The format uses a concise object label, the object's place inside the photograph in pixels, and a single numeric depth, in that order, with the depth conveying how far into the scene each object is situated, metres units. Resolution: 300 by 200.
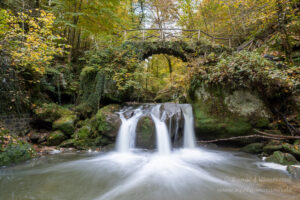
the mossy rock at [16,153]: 3.74
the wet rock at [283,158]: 3.82
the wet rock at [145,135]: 5.66
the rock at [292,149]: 4.01
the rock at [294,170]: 3.15
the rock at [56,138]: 5.49
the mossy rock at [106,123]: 5.67
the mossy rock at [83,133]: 5.81
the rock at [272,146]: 4.61
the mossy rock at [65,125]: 5.85
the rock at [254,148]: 5.13
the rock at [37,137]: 5.56
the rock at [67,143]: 5.51
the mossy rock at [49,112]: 5.91
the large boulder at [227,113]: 5.50
